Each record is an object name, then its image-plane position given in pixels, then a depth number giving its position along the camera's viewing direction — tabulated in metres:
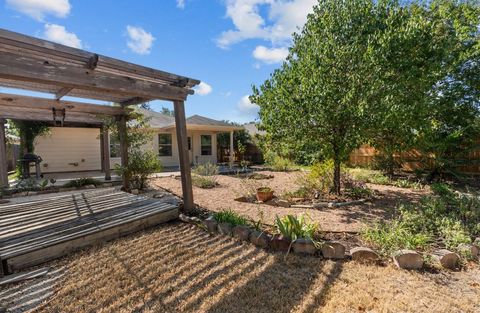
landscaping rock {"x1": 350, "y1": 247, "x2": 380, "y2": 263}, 3.19
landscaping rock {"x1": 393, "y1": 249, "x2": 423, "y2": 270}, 3.03
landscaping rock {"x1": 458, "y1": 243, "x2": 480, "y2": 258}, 3.26
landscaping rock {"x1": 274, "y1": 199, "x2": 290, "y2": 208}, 6.02
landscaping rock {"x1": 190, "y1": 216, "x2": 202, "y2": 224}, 4.67
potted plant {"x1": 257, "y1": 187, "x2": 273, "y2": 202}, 6.45
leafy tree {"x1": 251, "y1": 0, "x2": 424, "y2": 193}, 5.44
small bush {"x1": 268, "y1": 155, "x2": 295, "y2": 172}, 13.48
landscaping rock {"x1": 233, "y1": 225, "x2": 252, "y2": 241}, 3.85
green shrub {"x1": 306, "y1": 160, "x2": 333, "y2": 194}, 6.67
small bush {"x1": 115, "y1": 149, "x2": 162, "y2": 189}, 7.38
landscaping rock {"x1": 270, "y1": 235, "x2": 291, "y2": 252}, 3.50
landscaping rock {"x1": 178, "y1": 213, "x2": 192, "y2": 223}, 4.84
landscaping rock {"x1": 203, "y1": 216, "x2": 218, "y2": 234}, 4.25
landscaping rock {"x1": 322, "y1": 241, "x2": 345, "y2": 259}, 3.30
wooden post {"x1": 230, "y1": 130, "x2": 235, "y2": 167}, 15.22
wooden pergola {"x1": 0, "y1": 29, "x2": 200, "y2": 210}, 3.12
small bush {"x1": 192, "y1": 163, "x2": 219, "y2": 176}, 10.36
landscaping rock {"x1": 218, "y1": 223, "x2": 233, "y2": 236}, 4.06
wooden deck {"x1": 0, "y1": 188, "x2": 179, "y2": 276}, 3.24
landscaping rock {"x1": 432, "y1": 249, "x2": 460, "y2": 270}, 3.07
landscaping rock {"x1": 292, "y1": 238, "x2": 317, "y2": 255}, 3.41
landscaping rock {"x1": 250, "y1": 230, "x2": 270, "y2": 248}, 3.65
